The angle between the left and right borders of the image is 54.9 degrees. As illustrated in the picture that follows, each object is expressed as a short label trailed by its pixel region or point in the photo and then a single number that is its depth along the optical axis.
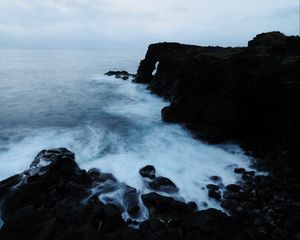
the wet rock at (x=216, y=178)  14.75
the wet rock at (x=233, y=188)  13.59
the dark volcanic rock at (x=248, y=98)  17.31
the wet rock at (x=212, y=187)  13.74
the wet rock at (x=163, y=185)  13.83
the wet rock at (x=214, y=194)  13.04
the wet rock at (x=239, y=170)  15.48
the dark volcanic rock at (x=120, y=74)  56.23
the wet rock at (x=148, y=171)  14.99
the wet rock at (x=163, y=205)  11.63
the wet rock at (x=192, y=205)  12.35
